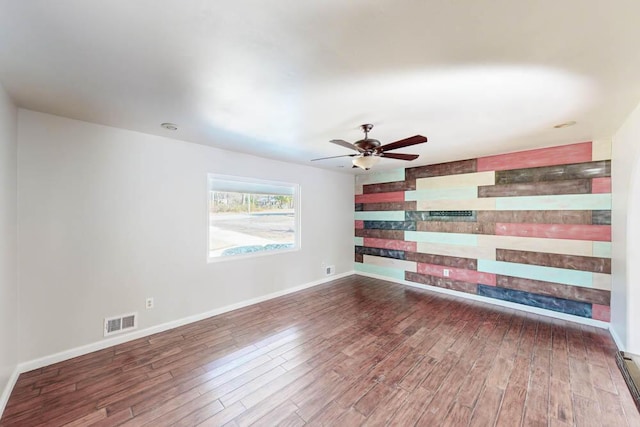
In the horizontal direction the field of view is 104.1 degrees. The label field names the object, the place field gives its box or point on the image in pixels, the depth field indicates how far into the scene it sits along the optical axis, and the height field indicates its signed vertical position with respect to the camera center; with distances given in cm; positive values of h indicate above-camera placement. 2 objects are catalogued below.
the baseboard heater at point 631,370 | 95 -66
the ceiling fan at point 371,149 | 247 +70
